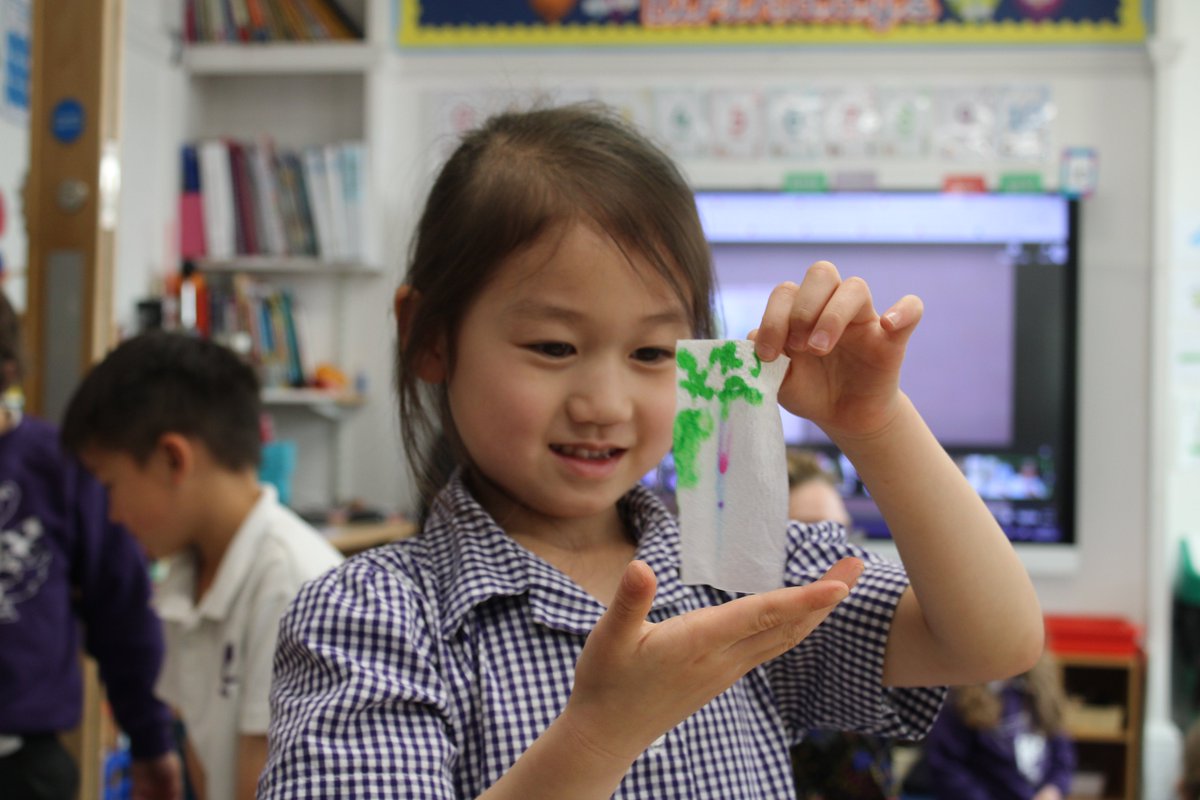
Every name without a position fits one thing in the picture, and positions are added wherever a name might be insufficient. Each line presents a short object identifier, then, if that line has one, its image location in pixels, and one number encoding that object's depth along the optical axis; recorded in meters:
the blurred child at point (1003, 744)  2.35
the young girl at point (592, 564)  0.68
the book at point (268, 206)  3.71
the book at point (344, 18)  3.87
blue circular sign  1.81
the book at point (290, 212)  3.73
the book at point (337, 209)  3.71
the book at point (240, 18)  3.82
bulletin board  3.71
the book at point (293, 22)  3.83
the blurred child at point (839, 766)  1.81
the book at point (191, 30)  3.87
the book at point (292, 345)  3.72
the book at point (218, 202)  3.72
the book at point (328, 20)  3.85
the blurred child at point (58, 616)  1.62
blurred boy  1.41
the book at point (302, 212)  3.73
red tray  3.47
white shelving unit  3.79
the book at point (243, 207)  3.74
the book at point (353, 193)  3.72
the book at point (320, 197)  3.72
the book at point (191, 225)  3.75
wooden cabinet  3.46
